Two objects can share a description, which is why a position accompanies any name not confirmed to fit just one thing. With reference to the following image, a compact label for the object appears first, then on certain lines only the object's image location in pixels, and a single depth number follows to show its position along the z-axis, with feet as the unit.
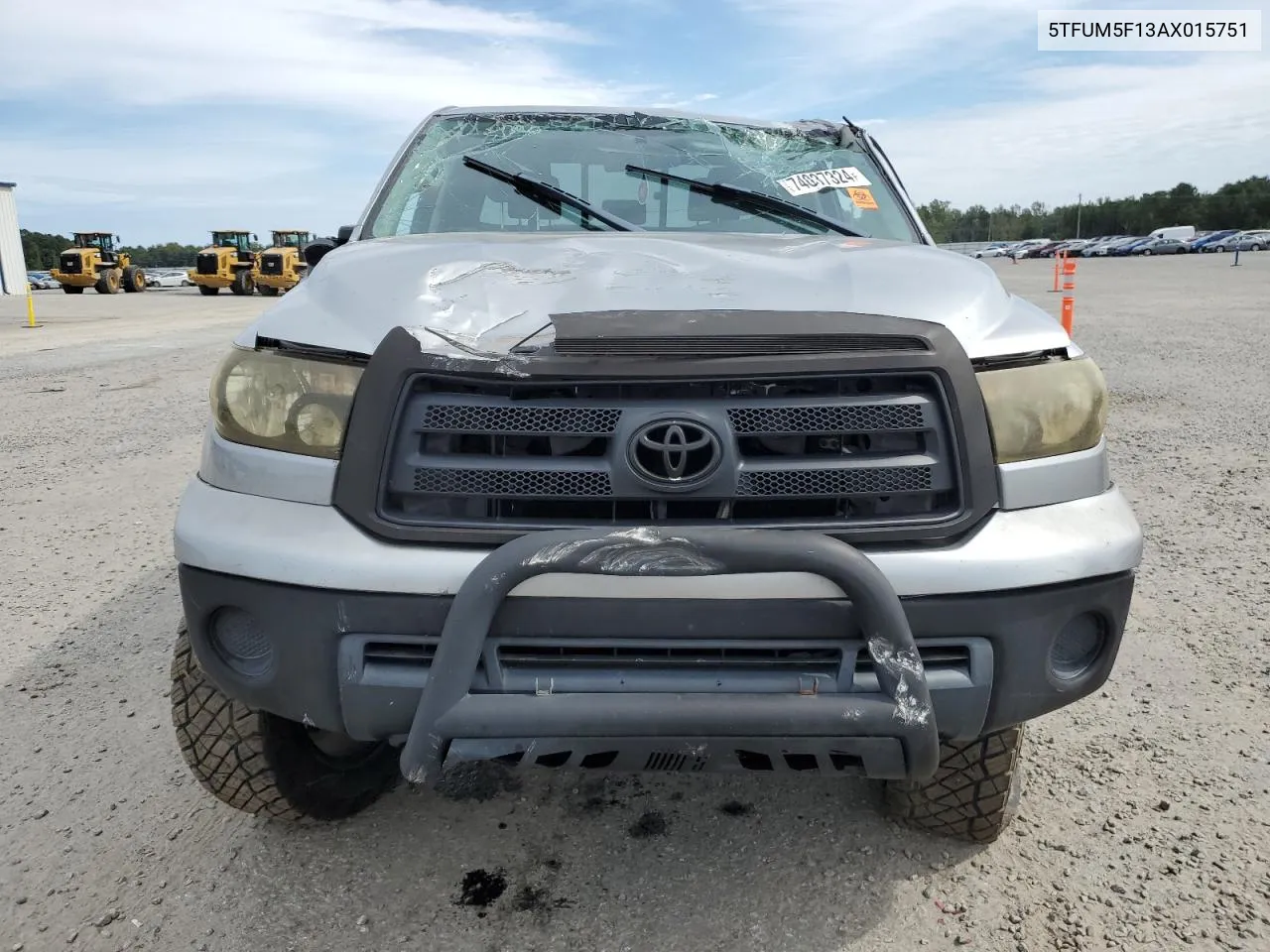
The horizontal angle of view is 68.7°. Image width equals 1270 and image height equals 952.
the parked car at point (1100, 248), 234.38
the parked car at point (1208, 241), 213.25
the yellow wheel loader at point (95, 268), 114.42
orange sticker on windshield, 10.64
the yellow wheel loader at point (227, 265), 106.52
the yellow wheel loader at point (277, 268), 100.27
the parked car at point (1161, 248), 220.23
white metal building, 152.87
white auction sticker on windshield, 10.61
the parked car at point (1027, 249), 237.55
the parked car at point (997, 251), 235.77
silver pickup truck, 5.53
